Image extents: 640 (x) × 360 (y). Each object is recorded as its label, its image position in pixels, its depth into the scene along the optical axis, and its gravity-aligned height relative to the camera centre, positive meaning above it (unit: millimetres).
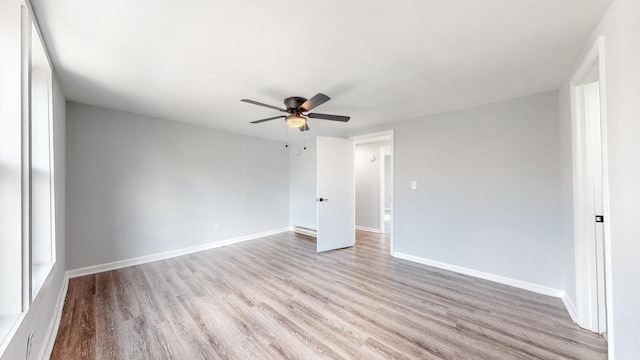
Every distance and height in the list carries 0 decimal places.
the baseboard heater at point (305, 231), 5062 -1154
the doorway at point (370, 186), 5492 -137
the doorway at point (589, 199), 1844 -176
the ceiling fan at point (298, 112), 2531 +808
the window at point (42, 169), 1893 +137
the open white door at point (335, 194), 4047 -238
